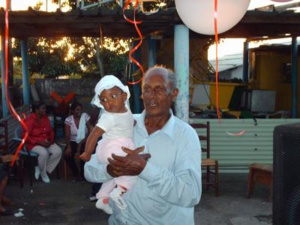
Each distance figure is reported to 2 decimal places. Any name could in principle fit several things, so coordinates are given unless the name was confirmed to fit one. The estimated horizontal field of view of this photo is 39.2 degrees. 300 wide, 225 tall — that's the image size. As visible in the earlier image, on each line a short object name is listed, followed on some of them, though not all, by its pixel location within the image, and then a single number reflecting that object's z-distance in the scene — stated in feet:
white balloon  11.82
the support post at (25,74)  35.47
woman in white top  22.25
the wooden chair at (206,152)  19.67
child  7.16
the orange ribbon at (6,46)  7.47
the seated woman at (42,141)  22.09
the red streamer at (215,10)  11.00
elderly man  6.03
